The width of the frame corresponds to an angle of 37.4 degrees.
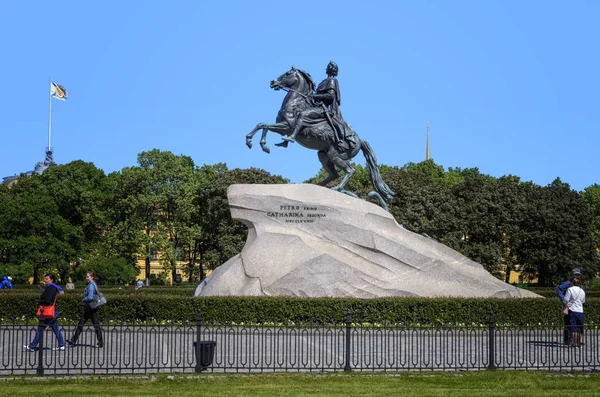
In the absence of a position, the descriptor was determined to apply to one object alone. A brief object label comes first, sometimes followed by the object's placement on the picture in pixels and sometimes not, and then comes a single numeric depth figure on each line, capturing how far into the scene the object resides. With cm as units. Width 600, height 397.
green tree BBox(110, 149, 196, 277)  5641
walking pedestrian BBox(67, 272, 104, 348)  1811
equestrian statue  2630
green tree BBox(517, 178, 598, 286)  5472
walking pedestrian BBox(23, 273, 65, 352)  1723
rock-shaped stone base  2458
